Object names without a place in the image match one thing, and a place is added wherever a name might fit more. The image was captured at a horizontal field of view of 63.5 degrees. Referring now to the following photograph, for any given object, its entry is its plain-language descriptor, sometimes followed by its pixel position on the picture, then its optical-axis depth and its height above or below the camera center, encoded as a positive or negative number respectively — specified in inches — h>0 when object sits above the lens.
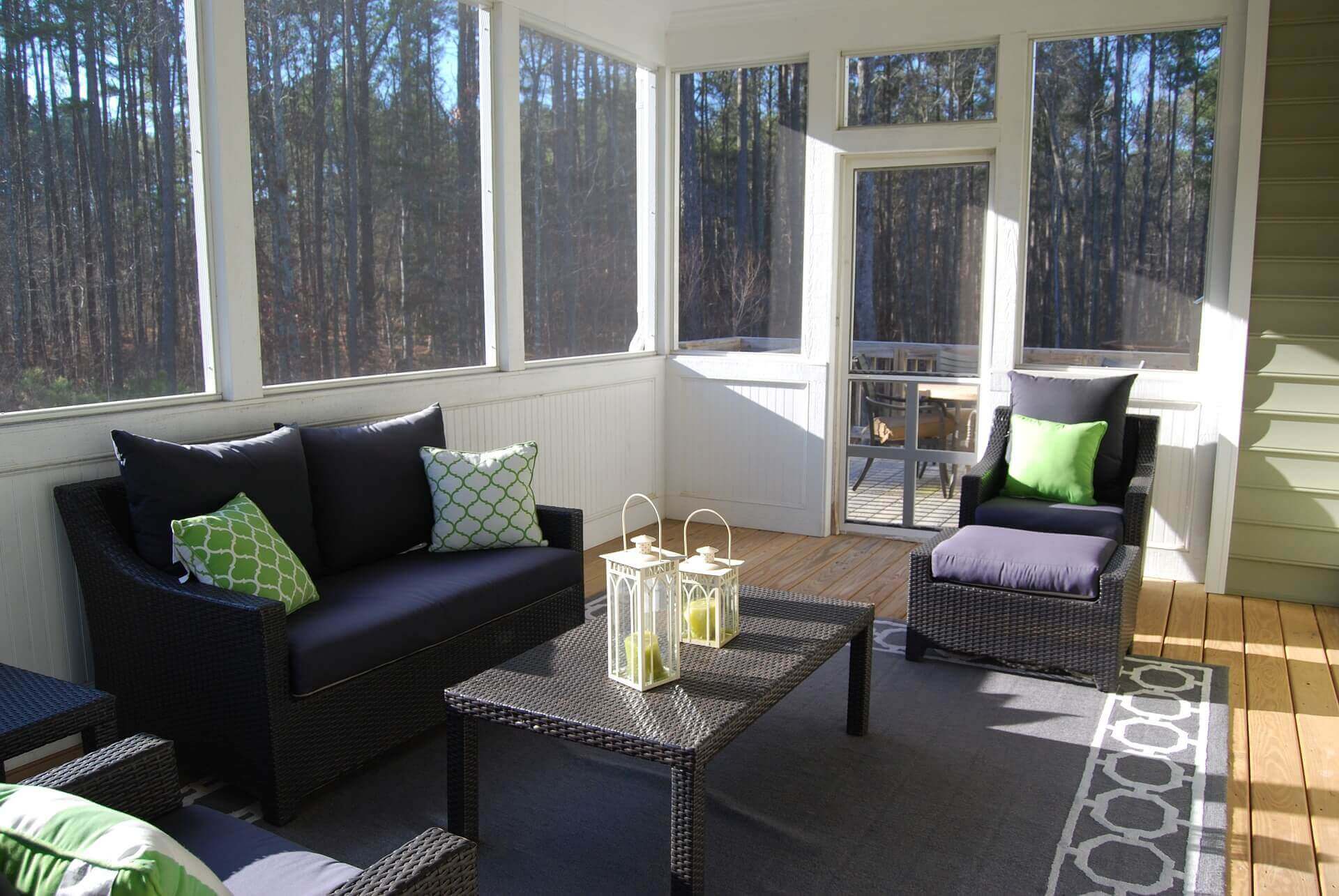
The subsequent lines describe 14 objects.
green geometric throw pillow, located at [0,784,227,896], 46.3 -23.9
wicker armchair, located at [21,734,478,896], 63.2 -33.4
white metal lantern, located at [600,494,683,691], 99.2 -28.2
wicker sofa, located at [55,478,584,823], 107.8 -38.3
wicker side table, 90.9 -34.9
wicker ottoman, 142.3 -42.2
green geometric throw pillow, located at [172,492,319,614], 113.5 -26.2
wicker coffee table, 88.7 -35.0
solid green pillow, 180.5 -25.6
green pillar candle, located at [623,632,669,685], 100.0 -32.0
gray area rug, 99.7 -51.2
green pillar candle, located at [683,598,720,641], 111.2 -31.8
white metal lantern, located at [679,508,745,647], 109.0 -29.8
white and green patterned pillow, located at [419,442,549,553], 147.6 -26.4
